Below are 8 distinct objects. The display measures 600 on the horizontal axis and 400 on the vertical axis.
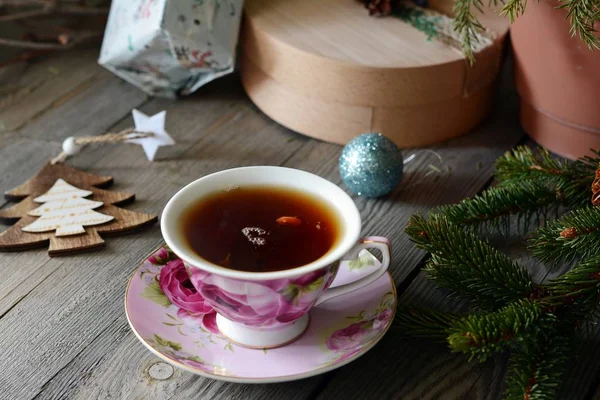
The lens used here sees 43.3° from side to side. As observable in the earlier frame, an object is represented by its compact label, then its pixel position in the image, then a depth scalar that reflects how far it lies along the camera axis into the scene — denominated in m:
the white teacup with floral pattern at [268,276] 0.58
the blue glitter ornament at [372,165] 0.87
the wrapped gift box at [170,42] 0.99
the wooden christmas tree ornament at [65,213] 0.80
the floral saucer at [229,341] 0.61
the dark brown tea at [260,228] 0.62
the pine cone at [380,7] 1.02
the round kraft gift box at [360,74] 0.93
